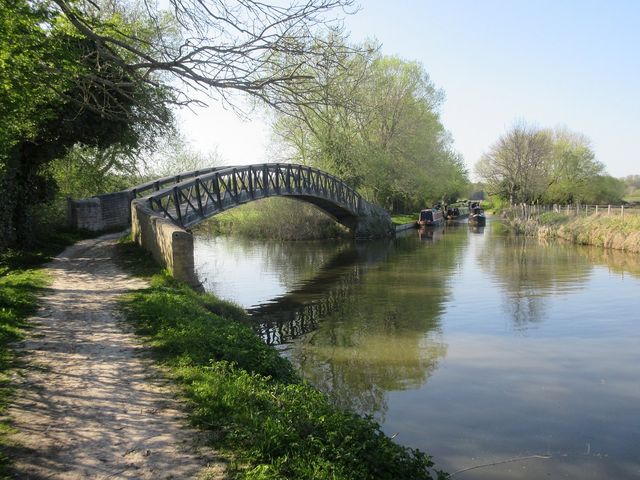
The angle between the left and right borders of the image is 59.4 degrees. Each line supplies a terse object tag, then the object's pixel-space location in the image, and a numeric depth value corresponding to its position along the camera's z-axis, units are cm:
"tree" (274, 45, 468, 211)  3797
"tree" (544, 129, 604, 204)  6325
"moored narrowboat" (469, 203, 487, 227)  5627
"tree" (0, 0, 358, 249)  745
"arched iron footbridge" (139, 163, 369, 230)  2123
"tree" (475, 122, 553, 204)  5769
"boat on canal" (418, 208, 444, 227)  5069
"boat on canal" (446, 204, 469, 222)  6744
